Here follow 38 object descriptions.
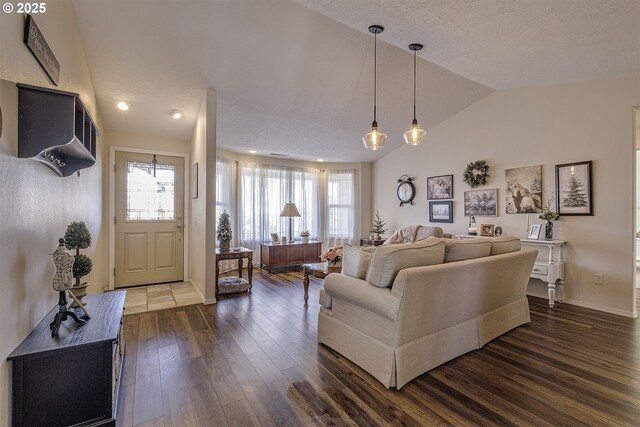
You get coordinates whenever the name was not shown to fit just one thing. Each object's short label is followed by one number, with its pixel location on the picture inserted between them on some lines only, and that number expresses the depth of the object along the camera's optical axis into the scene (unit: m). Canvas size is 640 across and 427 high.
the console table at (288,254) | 5.71
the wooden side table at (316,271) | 3.58
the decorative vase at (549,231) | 3.86
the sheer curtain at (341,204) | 7.11
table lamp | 5.71
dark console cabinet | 1.36
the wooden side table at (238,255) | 4.10
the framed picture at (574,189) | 3.65
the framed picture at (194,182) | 4.26
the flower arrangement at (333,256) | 3.73
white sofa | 1.98
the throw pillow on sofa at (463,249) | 2.43
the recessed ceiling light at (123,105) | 3.76
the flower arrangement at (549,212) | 3.82
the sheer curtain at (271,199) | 6.05
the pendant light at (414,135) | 3.17
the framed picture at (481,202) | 4.61
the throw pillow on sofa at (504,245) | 2.80
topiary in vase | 1.96
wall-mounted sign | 1.47
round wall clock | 5.99
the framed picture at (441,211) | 5.25
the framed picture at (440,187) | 5.25
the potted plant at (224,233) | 4.25
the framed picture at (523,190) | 4.12
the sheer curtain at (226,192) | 5.61
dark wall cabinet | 1.42
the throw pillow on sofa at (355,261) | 2.37
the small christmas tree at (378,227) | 6.43
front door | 4.41
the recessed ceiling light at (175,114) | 4.08
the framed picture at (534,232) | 3.97
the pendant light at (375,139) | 3.06
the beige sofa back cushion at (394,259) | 2.06
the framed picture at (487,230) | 4.59
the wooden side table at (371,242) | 6.21
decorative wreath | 4.69
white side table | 3.69
